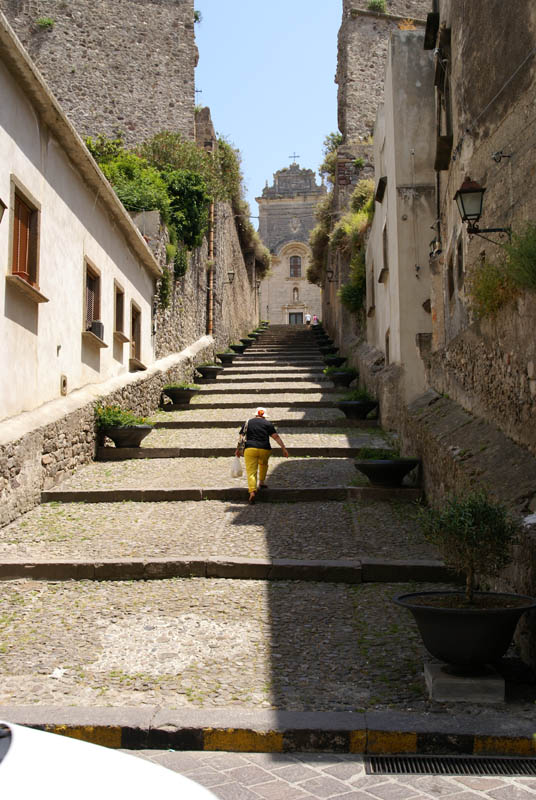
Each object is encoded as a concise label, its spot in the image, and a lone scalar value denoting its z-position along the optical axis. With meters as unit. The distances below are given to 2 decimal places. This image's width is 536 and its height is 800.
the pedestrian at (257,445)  9.88
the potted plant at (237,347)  28.25
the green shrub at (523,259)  5.57
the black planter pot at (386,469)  9.60
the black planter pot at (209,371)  21.28
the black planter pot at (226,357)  24.59
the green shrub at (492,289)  6.54
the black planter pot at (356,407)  14.98
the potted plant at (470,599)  4.27
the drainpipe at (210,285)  25.22
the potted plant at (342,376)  19.05
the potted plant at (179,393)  17.08
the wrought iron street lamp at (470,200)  7.02
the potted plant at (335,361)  22.79
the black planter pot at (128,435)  12.45
